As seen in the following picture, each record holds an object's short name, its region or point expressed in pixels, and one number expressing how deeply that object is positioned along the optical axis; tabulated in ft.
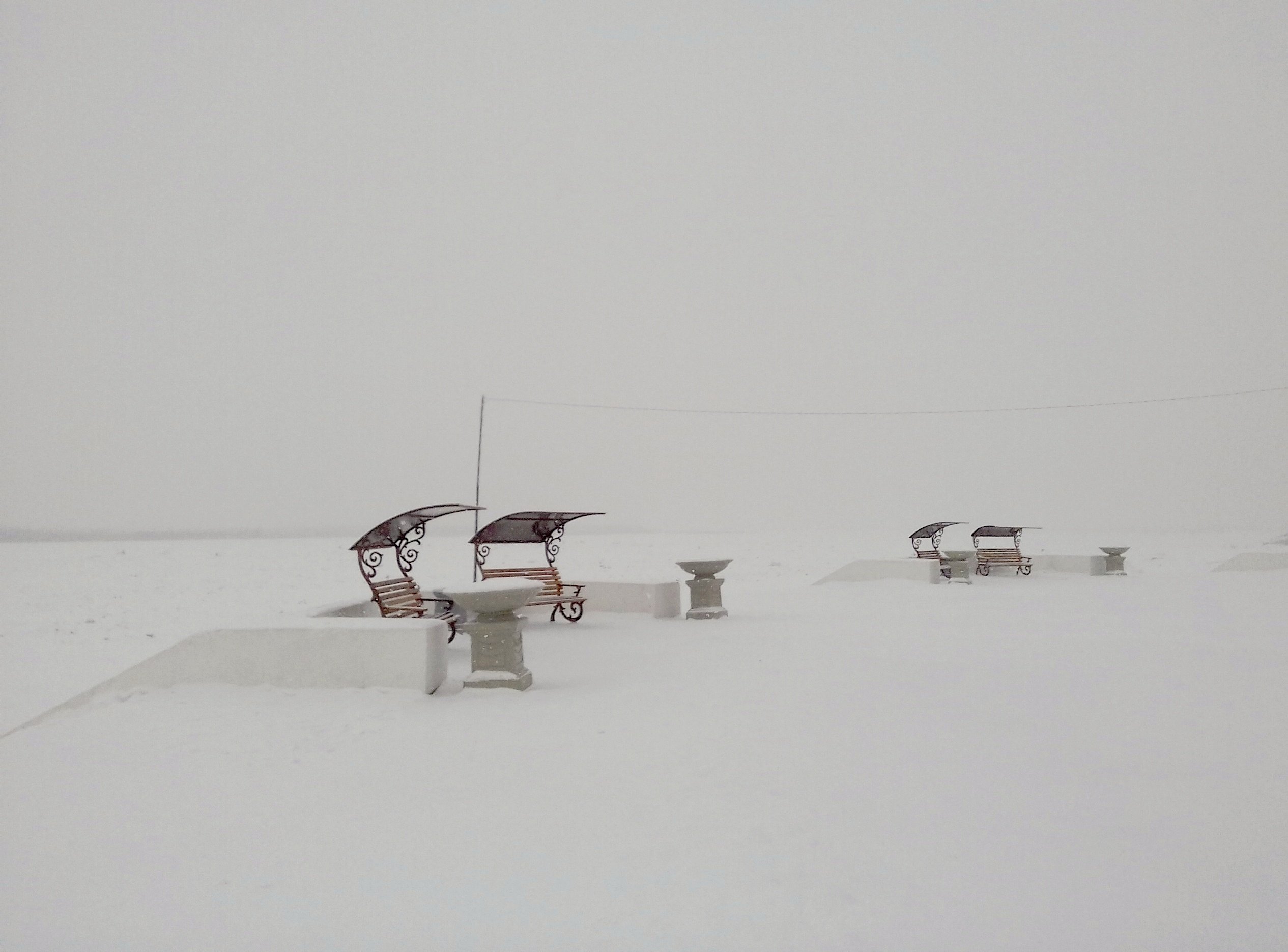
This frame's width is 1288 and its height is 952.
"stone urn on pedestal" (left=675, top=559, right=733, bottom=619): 40.04
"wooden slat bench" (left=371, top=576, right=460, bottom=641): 28.53
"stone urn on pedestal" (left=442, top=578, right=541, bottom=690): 22.62
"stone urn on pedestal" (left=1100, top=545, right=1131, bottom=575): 70.28
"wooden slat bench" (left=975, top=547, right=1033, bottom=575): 69.15
